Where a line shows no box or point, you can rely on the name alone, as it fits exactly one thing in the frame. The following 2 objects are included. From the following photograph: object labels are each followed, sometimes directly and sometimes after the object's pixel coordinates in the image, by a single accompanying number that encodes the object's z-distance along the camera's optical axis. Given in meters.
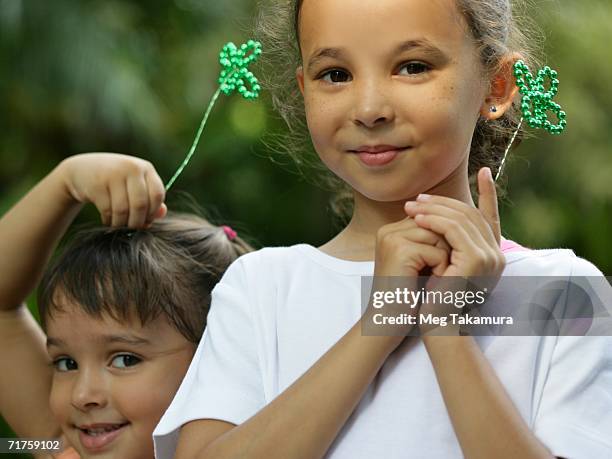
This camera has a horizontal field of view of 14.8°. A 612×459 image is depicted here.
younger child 1.77
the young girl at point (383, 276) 1.53
